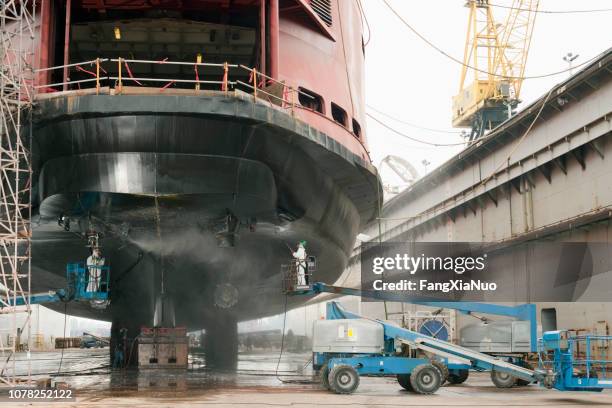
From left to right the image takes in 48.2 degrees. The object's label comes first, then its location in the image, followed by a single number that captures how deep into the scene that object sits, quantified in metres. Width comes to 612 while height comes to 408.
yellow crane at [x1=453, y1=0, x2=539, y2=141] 48.33
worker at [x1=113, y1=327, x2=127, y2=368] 22.12
